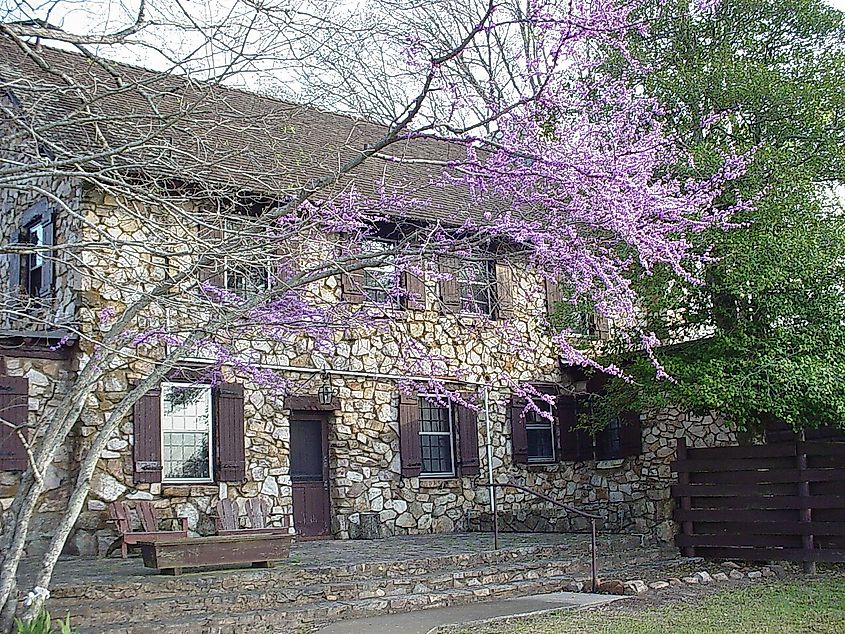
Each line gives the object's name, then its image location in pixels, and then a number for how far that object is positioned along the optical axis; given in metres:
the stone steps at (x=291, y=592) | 8.44
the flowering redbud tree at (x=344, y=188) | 6.95
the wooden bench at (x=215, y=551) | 9.68
